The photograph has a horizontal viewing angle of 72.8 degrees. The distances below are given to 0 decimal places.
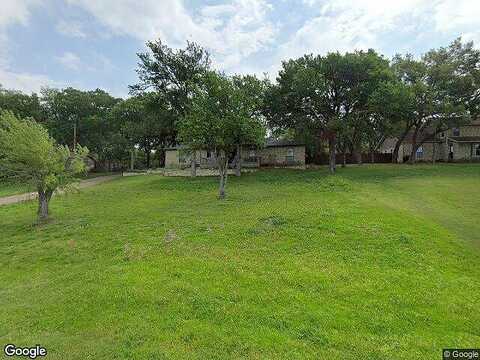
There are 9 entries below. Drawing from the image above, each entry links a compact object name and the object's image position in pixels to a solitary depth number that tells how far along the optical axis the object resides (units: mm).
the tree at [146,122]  34688
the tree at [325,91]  27797
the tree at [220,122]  19375
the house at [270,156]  36375
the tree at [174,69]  31875
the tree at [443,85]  32031
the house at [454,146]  39031
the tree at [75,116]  45553
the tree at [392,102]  26172
